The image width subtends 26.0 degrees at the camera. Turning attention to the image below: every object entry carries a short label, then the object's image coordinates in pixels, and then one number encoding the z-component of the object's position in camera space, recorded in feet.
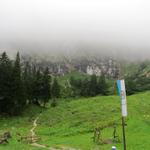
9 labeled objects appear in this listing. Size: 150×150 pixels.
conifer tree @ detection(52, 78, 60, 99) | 425.69
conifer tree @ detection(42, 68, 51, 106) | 315.17
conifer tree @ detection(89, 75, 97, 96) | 469.16
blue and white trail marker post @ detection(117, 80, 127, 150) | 83.30
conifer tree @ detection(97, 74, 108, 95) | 468.75
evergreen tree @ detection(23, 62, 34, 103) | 293.31
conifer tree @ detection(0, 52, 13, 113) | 246.47
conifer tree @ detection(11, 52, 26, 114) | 251.60
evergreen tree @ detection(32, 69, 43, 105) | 310.61
